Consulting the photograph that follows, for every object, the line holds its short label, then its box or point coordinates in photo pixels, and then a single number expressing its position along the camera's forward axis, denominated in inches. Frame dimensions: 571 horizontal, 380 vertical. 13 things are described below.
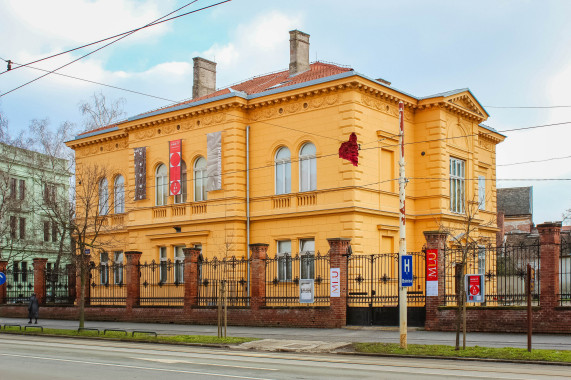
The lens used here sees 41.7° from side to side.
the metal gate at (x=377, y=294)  1080.8
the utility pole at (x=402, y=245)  784.3
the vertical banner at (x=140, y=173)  1649.9
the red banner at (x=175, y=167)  1568.7
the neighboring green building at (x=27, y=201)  1851.4
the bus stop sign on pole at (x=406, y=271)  793.6
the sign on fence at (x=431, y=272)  1012.5
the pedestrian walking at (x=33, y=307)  1421.0
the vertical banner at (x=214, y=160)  1486.2
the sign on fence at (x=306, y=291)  1108.5
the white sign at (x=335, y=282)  1097.4
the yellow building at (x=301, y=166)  1357.0
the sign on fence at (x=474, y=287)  837.2
